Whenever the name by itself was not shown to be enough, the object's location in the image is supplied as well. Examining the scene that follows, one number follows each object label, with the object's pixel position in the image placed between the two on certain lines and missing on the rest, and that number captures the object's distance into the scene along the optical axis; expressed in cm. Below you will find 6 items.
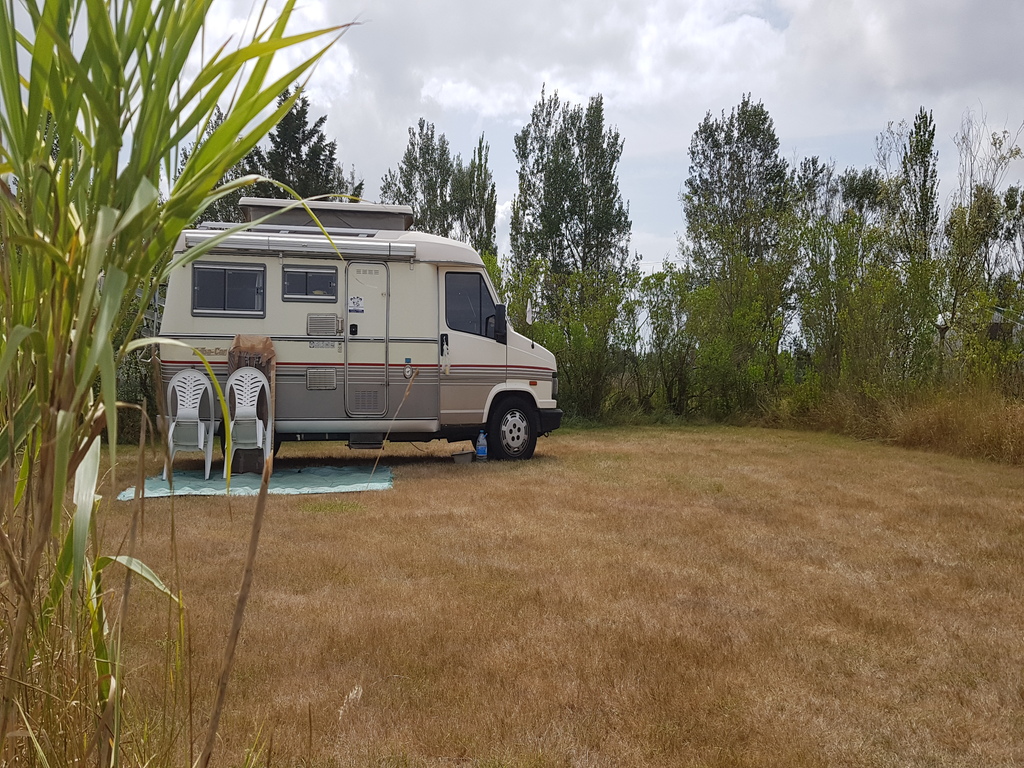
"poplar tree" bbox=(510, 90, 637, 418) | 2664
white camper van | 866
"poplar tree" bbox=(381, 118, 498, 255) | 2922
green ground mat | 740
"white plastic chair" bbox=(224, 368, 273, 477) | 816
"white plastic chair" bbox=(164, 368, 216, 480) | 818
